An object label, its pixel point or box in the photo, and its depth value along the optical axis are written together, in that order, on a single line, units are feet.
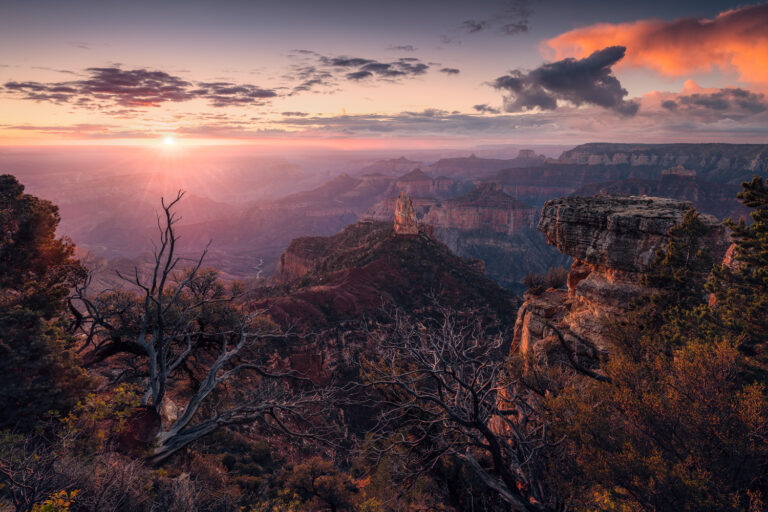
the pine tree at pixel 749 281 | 44.80
